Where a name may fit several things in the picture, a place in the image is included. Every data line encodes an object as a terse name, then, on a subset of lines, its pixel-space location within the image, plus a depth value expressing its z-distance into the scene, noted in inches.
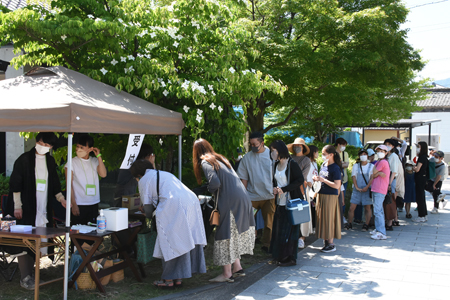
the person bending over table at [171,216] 178.7
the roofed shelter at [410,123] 637.3
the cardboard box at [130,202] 218.2
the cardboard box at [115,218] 182.1
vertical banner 219.5
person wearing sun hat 265.1
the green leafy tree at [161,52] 230.5
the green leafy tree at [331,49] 394.0
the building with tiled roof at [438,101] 1349.7
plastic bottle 181.0
